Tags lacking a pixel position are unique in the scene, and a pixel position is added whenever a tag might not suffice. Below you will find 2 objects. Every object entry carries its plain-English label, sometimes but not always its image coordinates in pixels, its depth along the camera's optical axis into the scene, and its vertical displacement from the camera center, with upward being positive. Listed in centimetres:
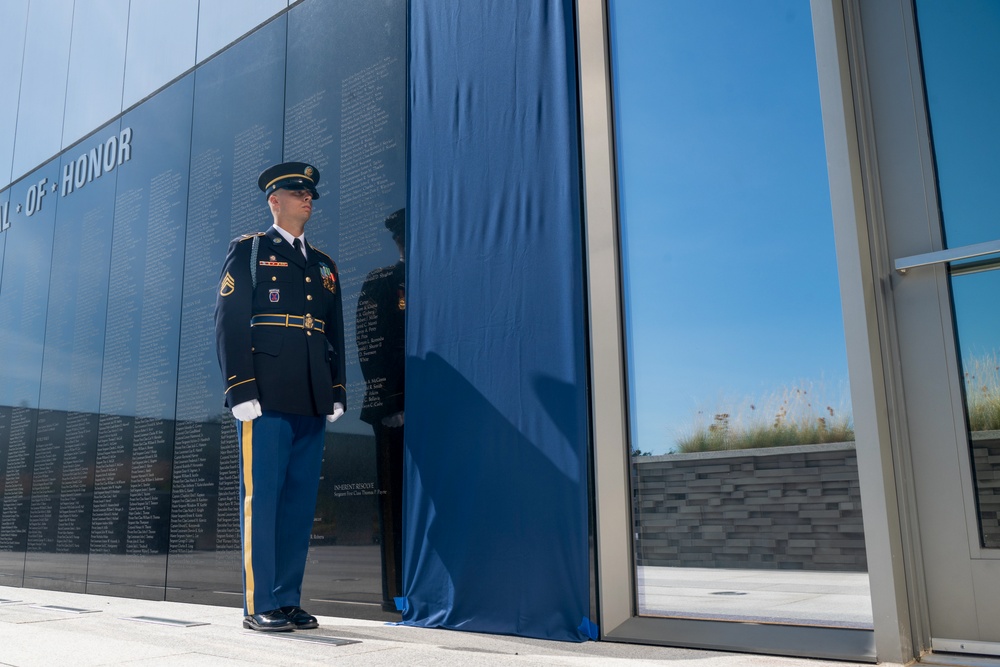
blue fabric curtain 313 +63
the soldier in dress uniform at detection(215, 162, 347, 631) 325 +43
